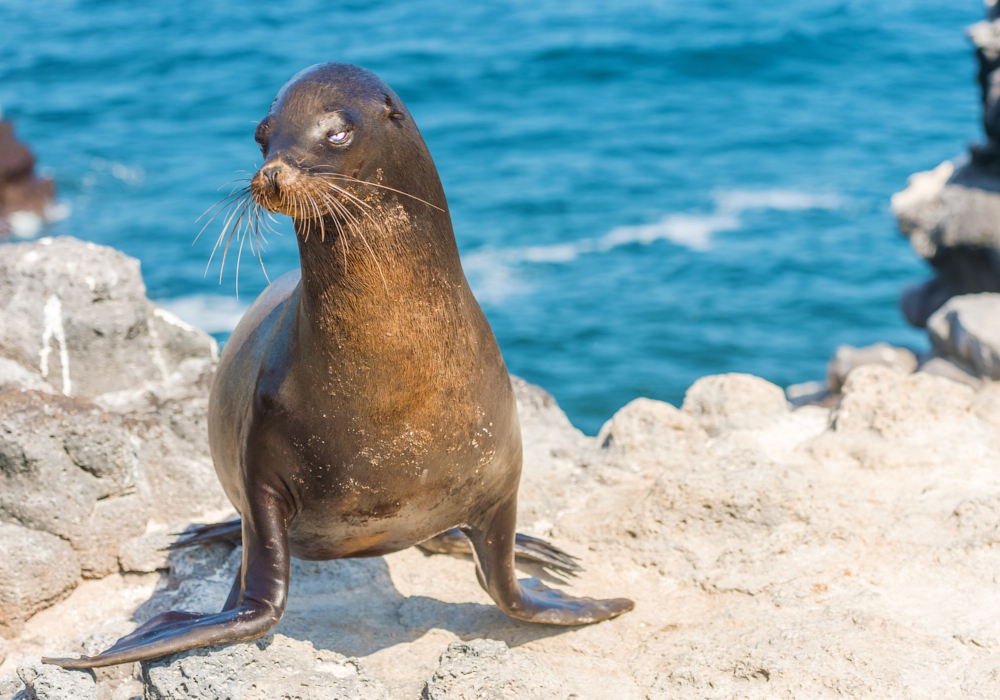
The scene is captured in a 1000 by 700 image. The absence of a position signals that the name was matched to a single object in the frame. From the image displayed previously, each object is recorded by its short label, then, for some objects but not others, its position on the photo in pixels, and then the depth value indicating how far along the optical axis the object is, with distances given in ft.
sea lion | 21.56
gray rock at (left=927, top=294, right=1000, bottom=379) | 66.39
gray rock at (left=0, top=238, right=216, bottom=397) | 39.60
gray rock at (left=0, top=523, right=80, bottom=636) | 31.60
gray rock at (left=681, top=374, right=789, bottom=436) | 42.27
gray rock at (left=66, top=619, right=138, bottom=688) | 28.12
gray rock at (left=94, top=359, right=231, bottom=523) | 37.40
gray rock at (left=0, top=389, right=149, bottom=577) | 33.42
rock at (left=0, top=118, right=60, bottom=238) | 136.36
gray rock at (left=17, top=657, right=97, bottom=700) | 23.68
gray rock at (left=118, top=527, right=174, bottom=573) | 33.96
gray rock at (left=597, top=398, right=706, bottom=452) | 40.65
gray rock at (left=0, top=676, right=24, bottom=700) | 26.91
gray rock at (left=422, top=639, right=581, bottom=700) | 23.63
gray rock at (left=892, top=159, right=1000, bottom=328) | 83.30
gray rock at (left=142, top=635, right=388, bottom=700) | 22.03
